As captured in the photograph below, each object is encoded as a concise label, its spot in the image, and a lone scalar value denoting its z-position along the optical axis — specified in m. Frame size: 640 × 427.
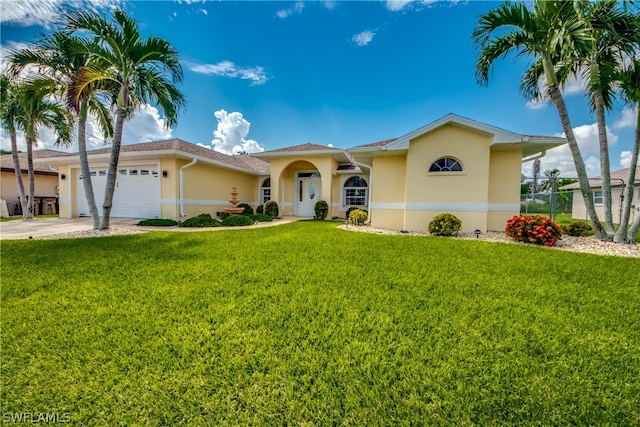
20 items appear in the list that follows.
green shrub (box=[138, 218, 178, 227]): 11.23
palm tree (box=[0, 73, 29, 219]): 11.88
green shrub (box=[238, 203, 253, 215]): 15.49
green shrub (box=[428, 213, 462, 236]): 8.56
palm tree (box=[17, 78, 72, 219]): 12.20
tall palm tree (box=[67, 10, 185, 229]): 7.81
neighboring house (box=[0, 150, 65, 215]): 17.17
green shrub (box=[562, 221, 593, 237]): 8.64
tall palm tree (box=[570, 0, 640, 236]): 6.40
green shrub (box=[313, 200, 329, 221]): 14.48
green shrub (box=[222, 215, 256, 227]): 11.51
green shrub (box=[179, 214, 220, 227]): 11.08
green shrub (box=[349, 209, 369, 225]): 11.50
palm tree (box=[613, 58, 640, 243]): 7.06
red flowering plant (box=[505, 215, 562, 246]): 7.16
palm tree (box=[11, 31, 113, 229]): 7.72
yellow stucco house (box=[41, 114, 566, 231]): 9.09
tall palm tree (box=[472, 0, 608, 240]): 6.45
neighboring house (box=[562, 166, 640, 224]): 16.89
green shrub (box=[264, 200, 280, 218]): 14.85
